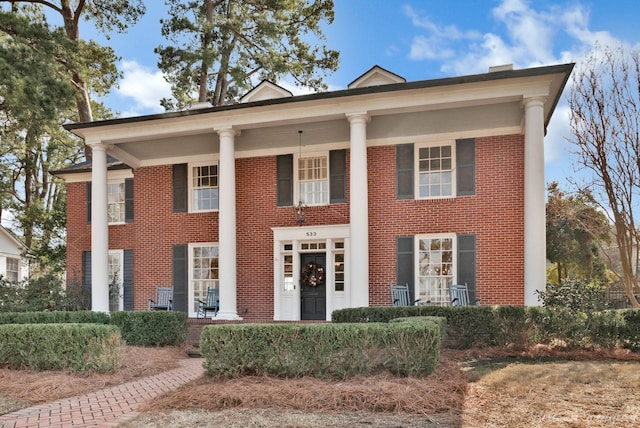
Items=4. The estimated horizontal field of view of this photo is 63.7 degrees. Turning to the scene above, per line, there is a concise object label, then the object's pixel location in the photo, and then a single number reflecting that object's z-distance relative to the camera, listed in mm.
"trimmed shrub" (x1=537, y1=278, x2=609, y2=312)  9789
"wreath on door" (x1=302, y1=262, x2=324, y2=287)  13977
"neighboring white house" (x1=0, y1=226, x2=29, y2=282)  25141
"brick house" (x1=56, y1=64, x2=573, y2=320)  11836
